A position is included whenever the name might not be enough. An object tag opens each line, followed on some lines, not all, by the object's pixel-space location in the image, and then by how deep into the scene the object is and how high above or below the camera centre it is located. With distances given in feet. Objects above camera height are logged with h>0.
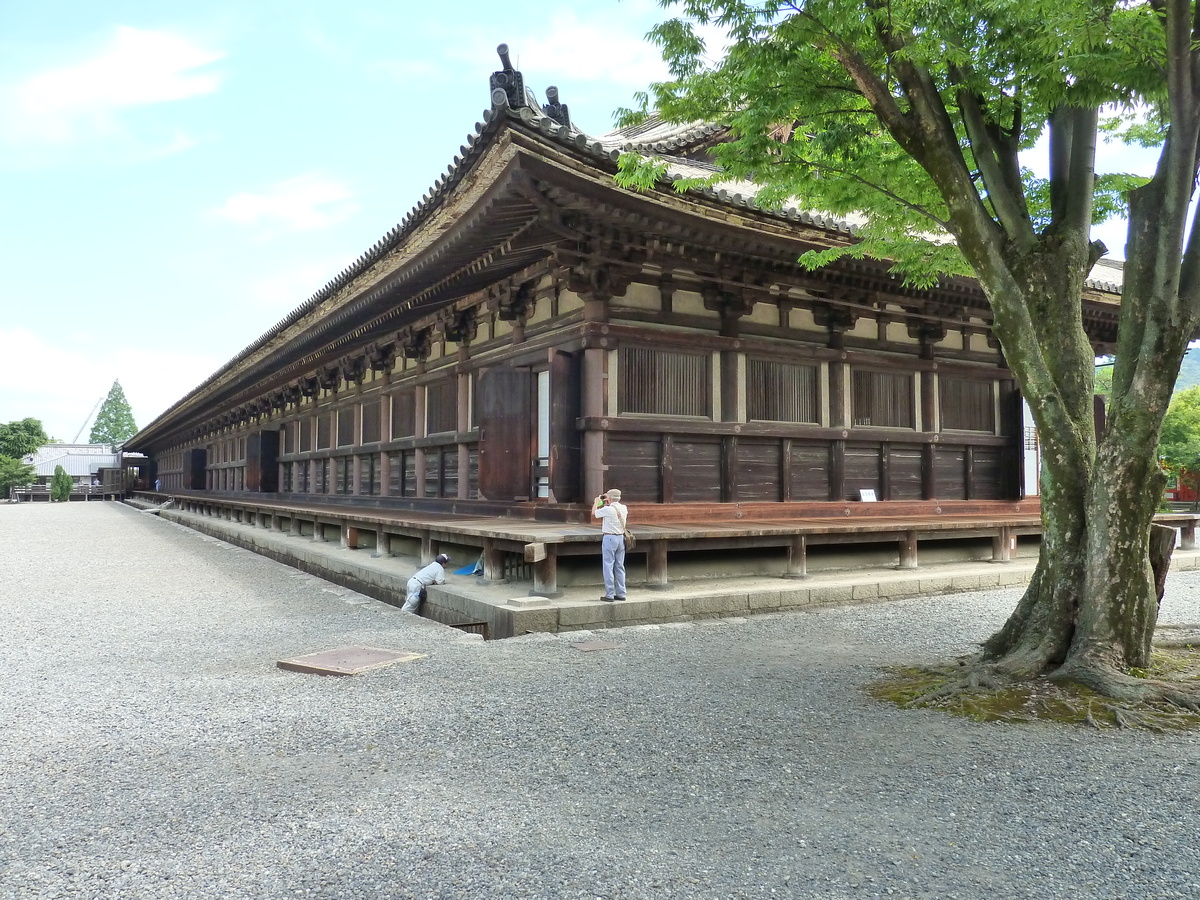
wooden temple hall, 29.63 +4.94
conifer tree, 317.63 +23.93
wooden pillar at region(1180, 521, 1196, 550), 46.25 -3.59
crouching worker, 30.07 -3.93
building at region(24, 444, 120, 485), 244.28 +6.71
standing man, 26.30 -2.28
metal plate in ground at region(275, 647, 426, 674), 19.31 -4.58
